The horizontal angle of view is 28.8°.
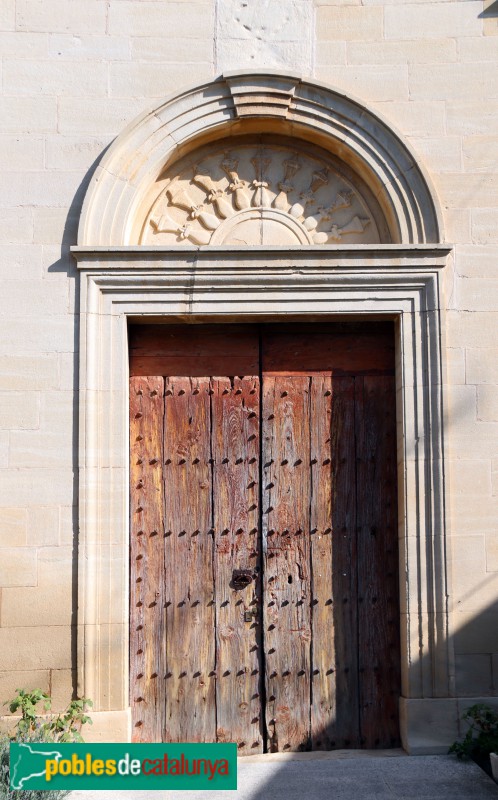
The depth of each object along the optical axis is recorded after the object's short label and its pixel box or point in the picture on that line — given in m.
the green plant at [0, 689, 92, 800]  5.12
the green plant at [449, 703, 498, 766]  5.17
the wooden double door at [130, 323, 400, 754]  5.61
